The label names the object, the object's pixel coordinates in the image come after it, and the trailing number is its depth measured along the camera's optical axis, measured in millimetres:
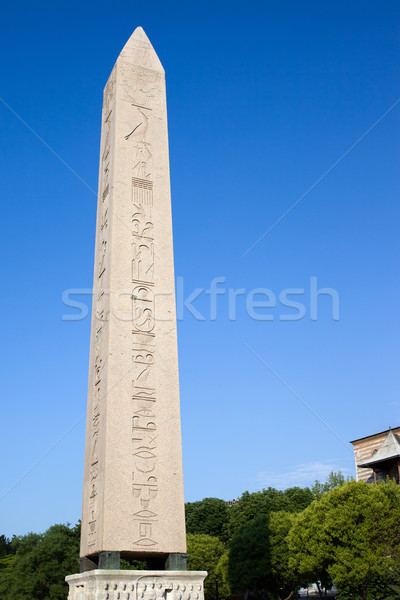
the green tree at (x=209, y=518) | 52938
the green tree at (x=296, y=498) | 47031
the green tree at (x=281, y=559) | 31938
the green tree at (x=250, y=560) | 32844
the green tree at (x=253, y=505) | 46188
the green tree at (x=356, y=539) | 23484
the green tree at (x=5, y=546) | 58719
